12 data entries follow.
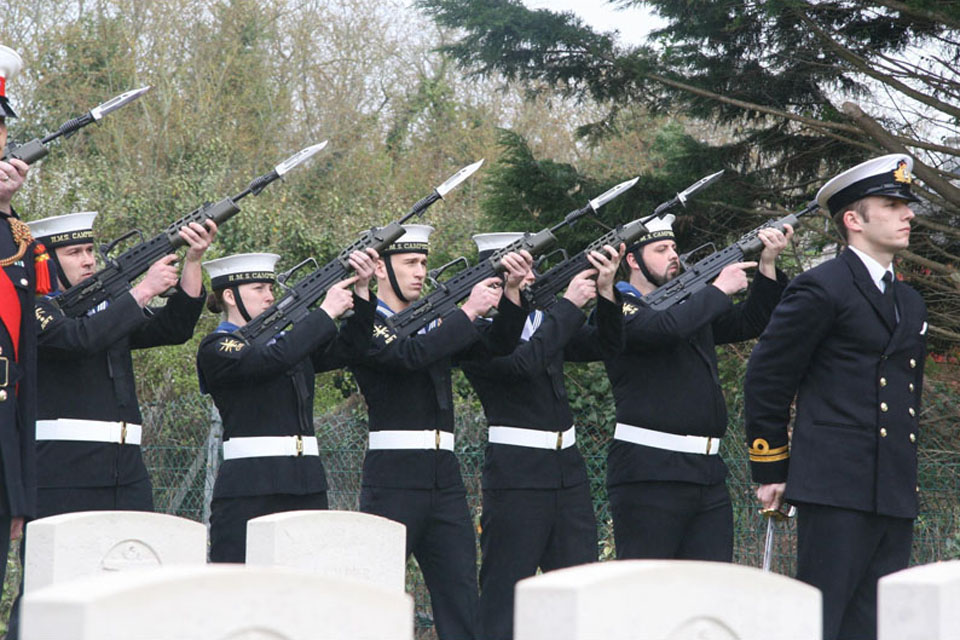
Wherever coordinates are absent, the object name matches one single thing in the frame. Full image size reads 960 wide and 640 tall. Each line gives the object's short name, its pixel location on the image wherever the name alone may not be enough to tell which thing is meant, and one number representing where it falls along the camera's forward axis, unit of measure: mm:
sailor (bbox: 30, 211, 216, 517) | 11578
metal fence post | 16667
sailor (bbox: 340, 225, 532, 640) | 12195
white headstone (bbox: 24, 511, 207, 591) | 6953
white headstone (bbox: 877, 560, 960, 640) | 5352
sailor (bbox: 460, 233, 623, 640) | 12312
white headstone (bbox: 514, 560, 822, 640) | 4332
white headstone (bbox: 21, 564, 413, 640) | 3764
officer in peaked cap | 9281
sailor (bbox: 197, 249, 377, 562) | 11984
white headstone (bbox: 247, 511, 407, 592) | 6895
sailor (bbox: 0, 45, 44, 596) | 8906
